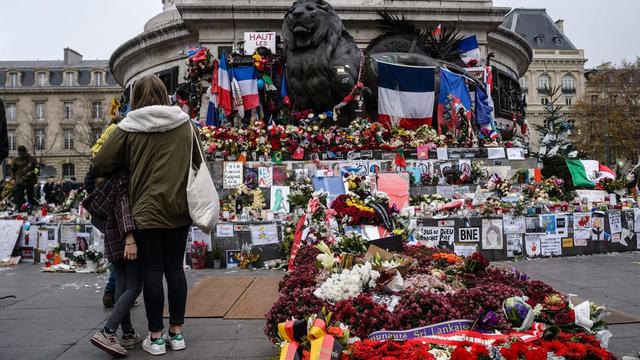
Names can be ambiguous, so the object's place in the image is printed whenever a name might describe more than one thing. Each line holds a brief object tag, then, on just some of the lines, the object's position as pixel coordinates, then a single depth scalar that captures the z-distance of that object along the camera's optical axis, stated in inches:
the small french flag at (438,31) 584.4
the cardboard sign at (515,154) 489.7
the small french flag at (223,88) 548.7
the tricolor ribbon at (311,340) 123.8
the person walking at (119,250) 163.5
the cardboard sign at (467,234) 371.2
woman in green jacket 164.9
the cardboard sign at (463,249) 368.2
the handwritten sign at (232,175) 437.7
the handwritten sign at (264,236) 358.9
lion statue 494.3
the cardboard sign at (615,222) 414.9
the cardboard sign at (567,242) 395.5
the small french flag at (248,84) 550.6
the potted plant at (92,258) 354.9
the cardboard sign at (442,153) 467.8
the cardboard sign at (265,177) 438.6
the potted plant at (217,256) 354.9
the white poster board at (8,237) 406.6
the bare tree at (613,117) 1795.0
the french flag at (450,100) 541.6
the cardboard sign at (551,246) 389.4
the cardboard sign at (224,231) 359.3
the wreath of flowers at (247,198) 414.9
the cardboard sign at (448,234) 369.1
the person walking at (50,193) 1054.3
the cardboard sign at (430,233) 363.2
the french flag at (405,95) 532.7
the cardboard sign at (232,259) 356.2
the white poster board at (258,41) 559.8
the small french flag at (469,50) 598.2
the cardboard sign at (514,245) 380.2
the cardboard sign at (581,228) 398.9
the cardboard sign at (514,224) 379.9
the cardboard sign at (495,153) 482.6
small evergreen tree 665.0
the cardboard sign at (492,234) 374.6
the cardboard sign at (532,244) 384.2
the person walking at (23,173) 633.0
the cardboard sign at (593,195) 490.4
